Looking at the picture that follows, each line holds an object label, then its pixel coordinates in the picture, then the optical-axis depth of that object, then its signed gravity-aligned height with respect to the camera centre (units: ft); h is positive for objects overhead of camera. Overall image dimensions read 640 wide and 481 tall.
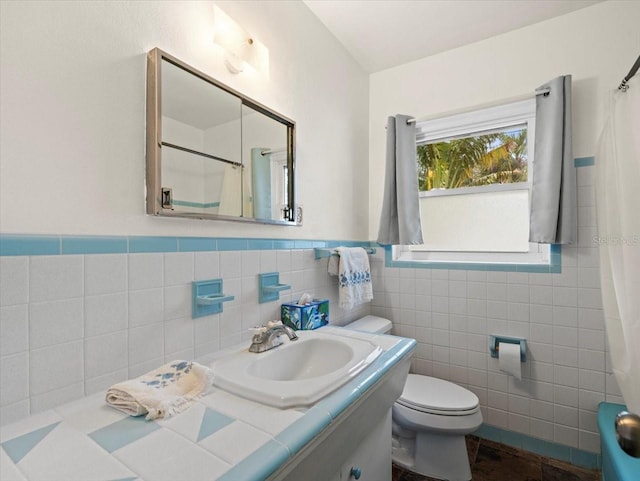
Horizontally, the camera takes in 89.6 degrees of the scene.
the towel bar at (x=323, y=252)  5.61 -0.19
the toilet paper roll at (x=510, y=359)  5.72 -2.13
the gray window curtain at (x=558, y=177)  5.39 +1.08
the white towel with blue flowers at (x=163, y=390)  2.39 -1.20
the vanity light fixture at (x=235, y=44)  3.95 +2.54
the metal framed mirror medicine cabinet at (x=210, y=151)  3.27 +1.11
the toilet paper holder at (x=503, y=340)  5.89 -1.93
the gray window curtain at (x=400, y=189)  6.82 +1.11
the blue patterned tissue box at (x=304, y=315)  4.69 -1.10
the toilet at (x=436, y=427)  4.91 -2.88
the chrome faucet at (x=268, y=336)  3.80 -1.14
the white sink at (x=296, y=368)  2.62 -1.28
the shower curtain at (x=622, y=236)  4.03 +0.06
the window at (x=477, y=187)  6.30 +1.13
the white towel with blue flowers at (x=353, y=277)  5.66 -0.67
